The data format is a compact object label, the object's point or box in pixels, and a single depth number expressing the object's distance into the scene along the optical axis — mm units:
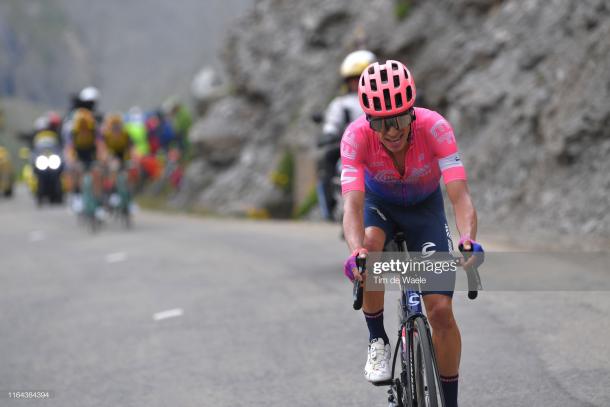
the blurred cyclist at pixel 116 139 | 34031
